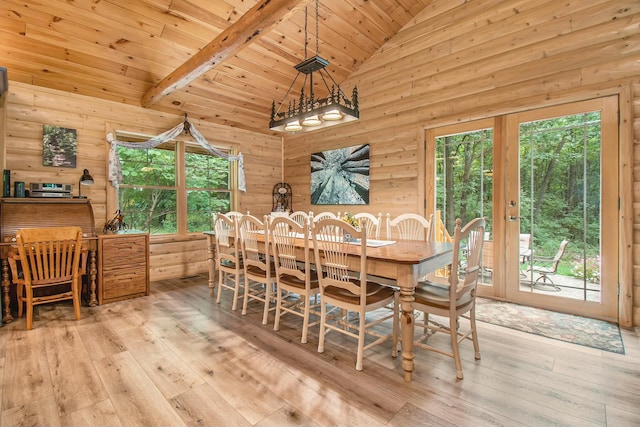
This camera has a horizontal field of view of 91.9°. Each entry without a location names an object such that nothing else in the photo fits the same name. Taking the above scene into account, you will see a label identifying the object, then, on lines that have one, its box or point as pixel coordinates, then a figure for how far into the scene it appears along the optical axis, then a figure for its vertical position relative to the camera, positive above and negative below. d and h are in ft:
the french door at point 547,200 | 9.88 +0.43
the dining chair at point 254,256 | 9.57 -1.46
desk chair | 9.20 -1.46
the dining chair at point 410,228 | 10.57 -0.58
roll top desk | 10.09 -0.17
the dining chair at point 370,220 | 11.18 -0.29
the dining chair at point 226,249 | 10.75 -1.33
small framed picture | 12.05 +2.73
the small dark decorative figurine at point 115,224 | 12.43 -0.39
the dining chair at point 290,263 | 8.30 -1.43
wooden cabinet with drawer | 11.59 -2.03
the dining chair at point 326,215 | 12.71 -0.07
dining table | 6.56 -1.21
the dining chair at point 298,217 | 13.64 -0.17
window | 14.62 +1.36
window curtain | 13.42 +3.23
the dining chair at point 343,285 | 7.05 -1.74
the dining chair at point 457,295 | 6.63 -1.91
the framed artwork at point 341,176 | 15.99 +2.04
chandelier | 8.77 +2.96
